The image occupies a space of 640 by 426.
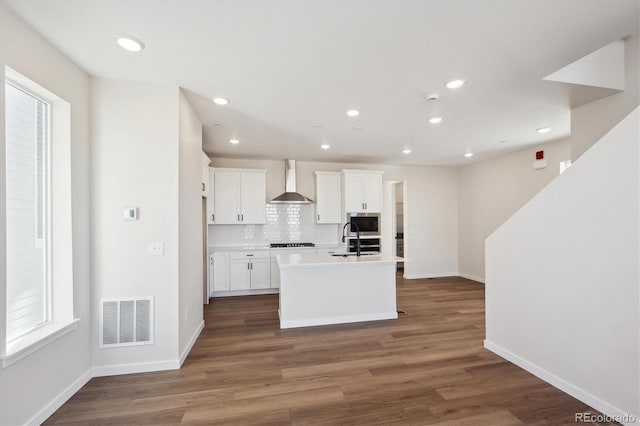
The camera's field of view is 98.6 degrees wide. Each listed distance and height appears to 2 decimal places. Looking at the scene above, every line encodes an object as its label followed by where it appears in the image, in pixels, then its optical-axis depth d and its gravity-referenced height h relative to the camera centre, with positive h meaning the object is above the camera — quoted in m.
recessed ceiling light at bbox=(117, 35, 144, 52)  1.86 +1.19
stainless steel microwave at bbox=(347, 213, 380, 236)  5.84 -0.19
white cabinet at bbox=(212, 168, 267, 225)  5.23 +0.35
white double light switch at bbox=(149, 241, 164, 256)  2.49 -0.30
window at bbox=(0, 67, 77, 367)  1.79 -0.02
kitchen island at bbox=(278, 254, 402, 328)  3.59 -1.03
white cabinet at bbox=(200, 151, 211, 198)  4.48 +0.65
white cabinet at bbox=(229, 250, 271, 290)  5.02 -1.03
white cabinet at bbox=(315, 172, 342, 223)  5.71 +0.33
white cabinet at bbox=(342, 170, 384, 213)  5.66 +0.47
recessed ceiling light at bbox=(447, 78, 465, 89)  2.48 +1.19
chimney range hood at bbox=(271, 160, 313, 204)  5.36 +0.44
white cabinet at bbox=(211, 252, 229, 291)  4.95 -1.02
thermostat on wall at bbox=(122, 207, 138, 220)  2.43 +0.02
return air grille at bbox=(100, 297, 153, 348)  2.43 -0.95
